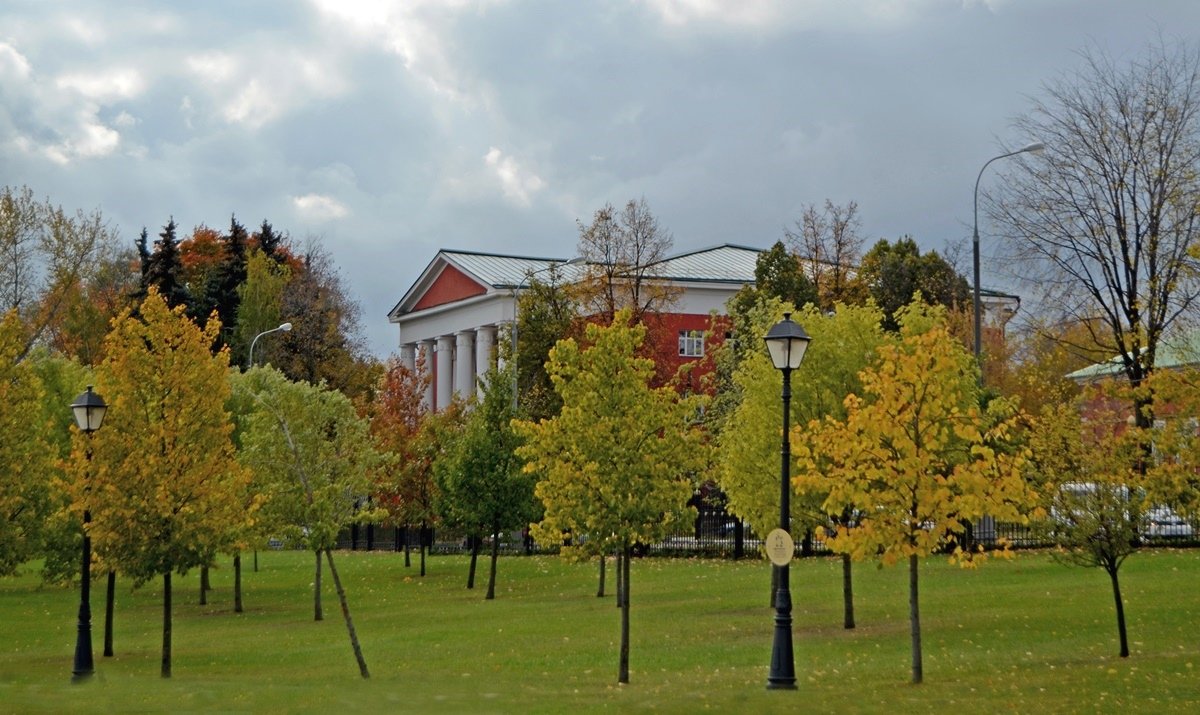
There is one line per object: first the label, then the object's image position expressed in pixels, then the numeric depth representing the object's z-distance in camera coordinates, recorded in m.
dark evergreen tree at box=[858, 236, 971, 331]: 67.88
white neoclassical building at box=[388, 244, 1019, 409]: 76.25
